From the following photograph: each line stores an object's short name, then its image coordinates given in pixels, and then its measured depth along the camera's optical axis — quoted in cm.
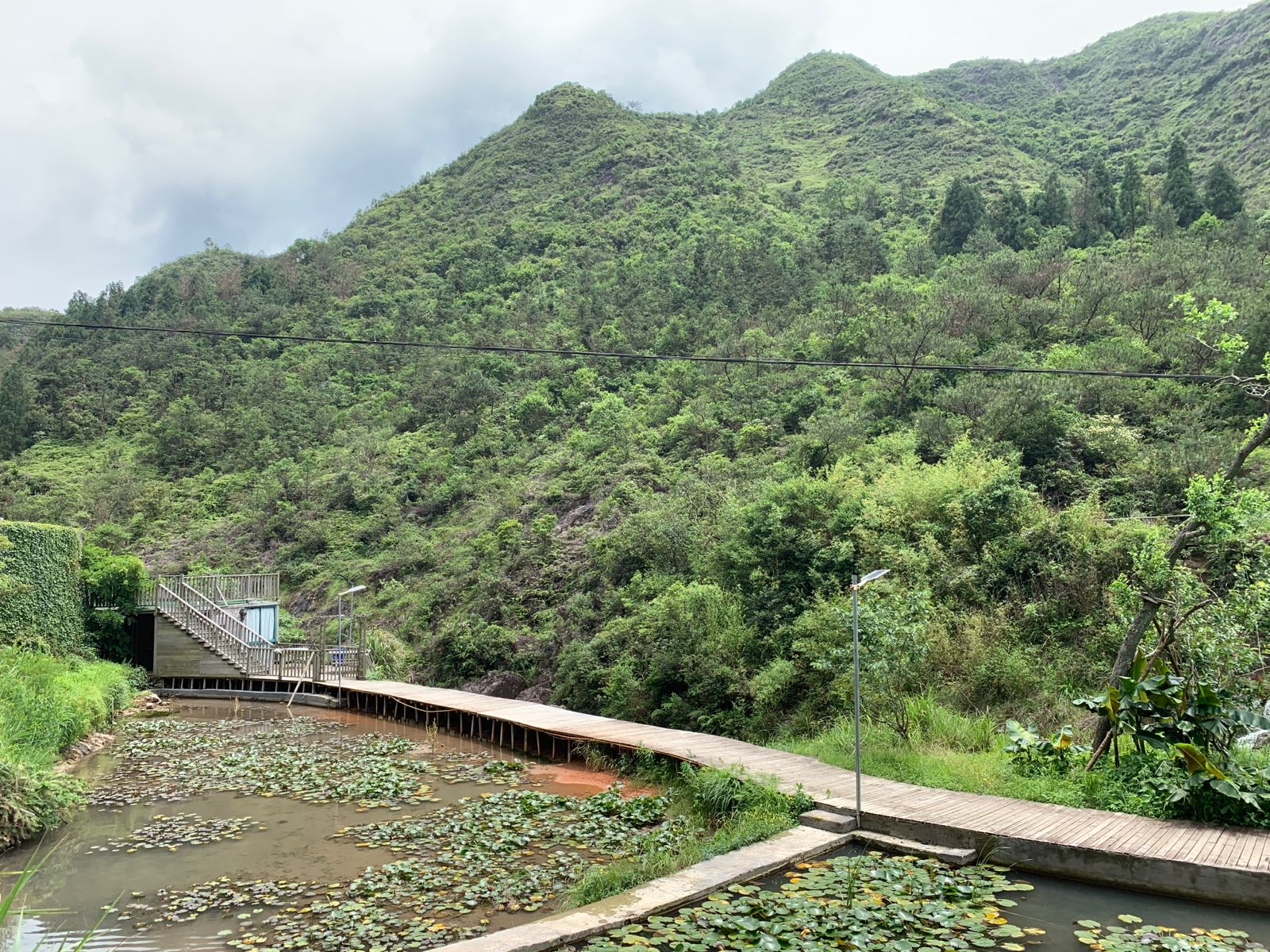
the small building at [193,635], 2412
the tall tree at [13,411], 5012
